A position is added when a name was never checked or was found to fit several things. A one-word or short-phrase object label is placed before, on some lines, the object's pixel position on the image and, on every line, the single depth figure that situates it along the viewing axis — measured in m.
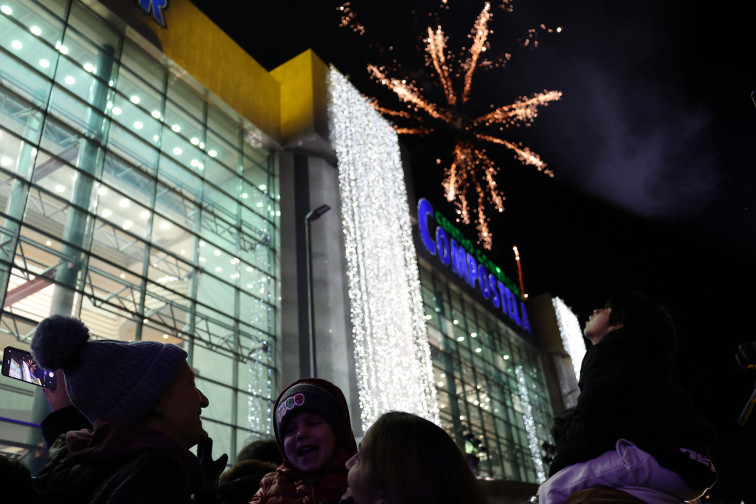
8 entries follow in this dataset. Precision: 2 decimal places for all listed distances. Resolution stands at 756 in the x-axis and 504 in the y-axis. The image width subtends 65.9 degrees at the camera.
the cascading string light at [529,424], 31.40
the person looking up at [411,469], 1.83
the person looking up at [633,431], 2.34
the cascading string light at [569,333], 36.98
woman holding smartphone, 1.87
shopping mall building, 11.95
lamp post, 12.55
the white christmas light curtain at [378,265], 16.95
